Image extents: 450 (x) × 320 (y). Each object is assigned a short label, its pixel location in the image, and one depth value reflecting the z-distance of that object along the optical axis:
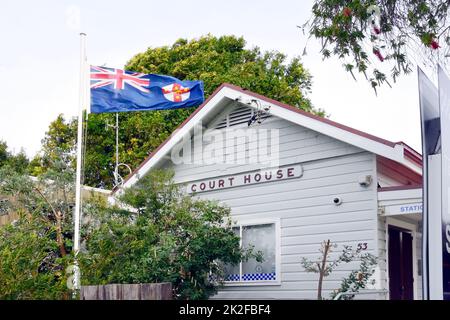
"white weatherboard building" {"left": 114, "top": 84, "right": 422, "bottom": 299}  11.20
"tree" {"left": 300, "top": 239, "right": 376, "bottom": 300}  10.54
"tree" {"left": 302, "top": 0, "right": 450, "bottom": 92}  9.39
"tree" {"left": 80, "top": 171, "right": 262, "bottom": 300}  10.67
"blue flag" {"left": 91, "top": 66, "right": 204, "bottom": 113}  13.55
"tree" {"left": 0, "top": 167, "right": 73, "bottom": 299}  6.99
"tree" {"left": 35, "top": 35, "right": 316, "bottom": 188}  27.75
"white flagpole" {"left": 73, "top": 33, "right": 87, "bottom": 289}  11.60
